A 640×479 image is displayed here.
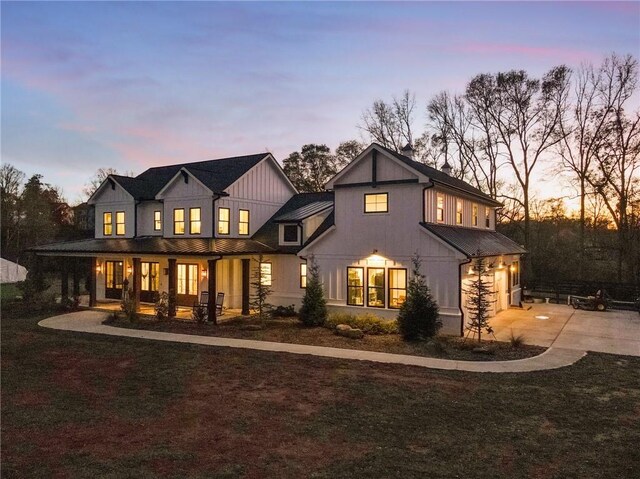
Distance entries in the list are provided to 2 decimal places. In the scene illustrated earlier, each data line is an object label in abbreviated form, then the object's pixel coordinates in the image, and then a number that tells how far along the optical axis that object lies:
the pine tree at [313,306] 17.48
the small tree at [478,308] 14.49
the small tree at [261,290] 18.53
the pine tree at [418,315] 14.98
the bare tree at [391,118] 38.94
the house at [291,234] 17.22
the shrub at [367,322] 16.23
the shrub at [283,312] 20.55
